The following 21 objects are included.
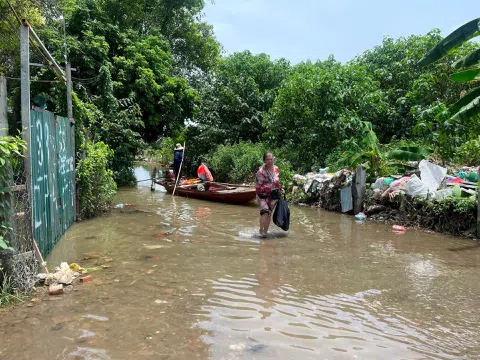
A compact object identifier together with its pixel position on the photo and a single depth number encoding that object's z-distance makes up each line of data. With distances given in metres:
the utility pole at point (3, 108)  4.50
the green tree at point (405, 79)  14.40
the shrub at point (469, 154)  11.86
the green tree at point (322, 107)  16.20
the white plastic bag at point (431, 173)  10.18
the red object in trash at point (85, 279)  5.18
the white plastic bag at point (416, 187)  9.73
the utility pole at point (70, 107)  9.06
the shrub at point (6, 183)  4.22
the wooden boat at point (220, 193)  13.09
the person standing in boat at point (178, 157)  17.31
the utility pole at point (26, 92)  4.87
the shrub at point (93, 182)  9.45
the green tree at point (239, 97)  21.95
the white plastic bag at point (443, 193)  9.29
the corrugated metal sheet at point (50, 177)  5.73
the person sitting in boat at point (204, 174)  15.50
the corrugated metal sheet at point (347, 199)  11.84
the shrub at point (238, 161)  18.03
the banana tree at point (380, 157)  11.57
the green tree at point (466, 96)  8.38
